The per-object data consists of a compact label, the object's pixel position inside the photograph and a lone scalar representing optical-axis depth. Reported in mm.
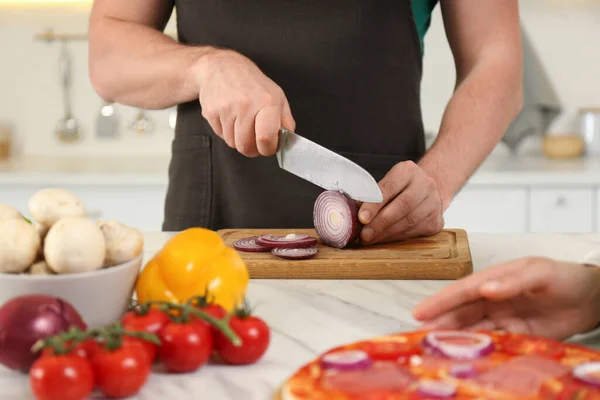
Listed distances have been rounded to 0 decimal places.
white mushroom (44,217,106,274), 816
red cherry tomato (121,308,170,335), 770
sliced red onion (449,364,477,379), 698
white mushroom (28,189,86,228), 877
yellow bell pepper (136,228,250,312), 920
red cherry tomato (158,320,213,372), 766
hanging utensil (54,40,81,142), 3510
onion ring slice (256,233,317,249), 1360
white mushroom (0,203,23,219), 912
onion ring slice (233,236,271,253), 1367
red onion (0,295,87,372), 754
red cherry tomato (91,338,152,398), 703
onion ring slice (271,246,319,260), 1293
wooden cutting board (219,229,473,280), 1257
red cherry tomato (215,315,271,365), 795
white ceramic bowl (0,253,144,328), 831
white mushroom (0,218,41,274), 819
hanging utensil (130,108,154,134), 3479
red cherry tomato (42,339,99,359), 695
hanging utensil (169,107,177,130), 3387
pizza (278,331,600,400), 667
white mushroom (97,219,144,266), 880
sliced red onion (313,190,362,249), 1404
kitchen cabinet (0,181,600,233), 2775
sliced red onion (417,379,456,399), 657
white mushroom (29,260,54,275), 850
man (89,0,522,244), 1681
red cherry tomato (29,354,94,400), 673
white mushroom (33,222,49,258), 871
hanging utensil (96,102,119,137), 3516
